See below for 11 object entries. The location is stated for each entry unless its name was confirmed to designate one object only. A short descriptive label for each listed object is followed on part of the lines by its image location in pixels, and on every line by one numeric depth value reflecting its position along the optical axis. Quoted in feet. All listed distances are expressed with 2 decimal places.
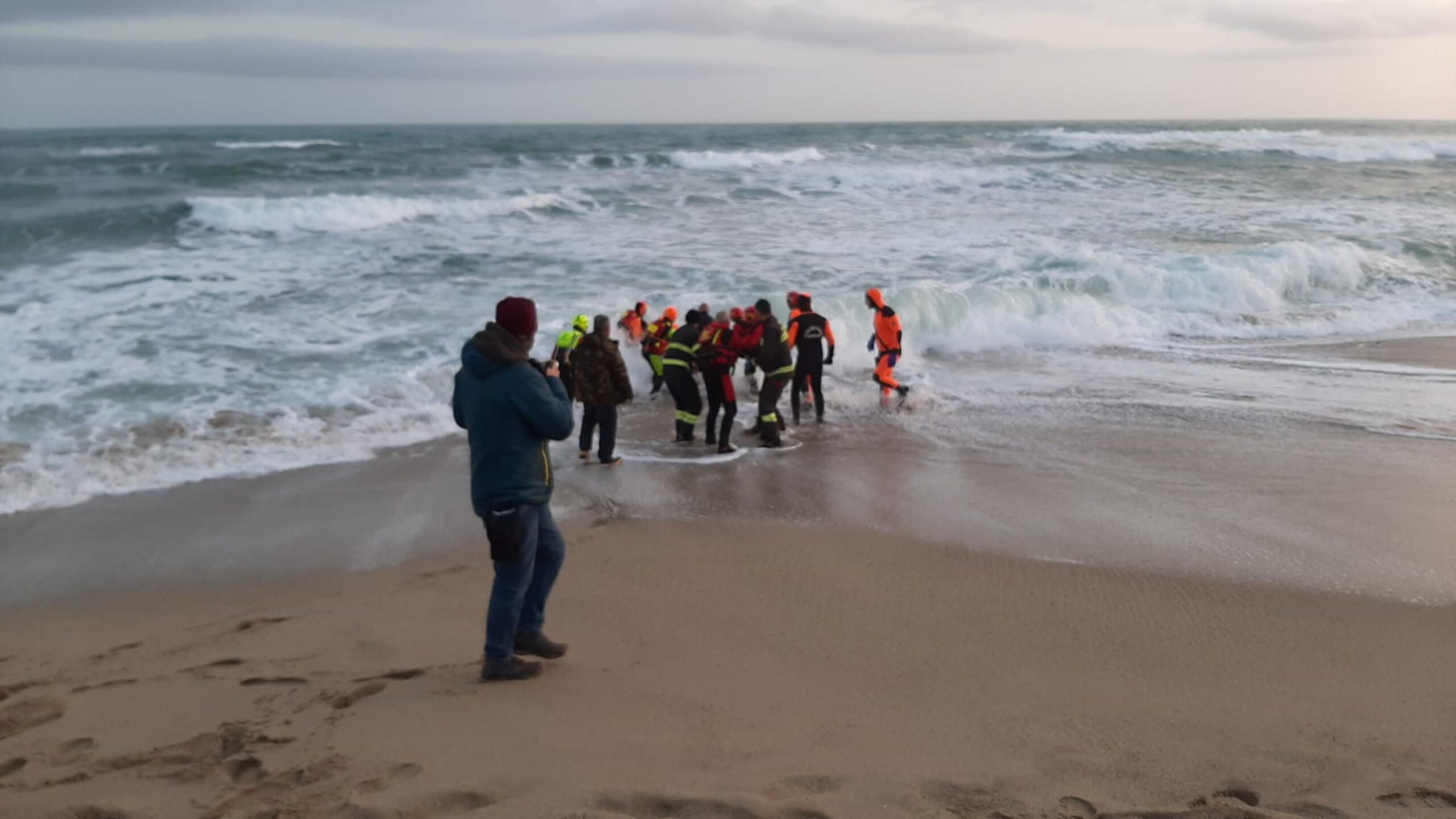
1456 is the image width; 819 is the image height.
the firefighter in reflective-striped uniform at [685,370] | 33.76
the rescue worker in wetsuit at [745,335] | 34.50
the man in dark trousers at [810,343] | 36.73
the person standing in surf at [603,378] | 30.83
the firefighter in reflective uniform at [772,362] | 34.32
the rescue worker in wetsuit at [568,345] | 33.60
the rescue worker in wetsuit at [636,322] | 41.23
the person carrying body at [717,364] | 33.91
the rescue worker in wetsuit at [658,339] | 36.91
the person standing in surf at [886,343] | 38.52
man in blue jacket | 14.62
